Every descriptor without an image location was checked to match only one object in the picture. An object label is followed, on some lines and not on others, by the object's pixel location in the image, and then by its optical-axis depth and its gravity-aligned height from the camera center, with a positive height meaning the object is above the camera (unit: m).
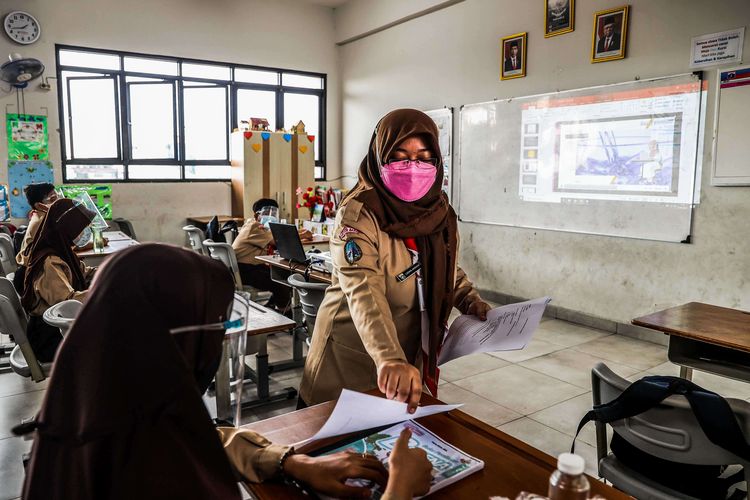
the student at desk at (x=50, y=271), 2.54 -0.42
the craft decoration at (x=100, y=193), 6.31 -0.07
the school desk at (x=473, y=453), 0.89 -0.49
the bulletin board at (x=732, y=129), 3.64 +0.46
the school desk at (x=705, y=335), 2.10 -0.54
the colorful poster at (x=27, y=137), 5.95 +0.56
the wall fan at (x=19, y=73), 5.69 +1.21
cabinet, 7.05 +0.29
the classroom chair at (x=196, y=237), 4.82 -0.44
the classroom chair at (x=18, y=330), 2.17 -0.61
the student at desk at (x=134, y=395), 0.61 -0.24
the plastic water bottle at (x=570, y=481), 0.65 -0.36
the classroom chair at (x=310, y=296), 2.82 -0.57
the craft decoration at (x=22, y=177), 6.00 +0.10
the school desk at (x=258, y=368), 0.87 -0.58
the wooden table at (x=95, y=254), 3.88 -0.49
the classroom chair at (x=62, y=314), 1.92 -0.48
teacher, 1.42 -0.18
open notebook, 0.91 -0.49
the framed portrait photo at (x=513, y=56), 5.13 +1.32
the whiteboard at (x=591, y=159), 4.03 +0.30
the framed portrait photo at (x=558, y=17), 4.67 +1.57
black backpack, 1.20 -0.55
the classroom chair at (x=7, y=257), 3.65 -0.49
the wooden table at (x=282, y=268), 3.27 -0.52
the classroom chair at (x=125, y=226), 6.33 -0.46
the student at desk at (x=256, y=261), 4.24 -0.56
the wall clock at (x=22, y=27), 5.82 +1.75
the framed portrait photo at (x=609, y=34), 4.30 +1.30
